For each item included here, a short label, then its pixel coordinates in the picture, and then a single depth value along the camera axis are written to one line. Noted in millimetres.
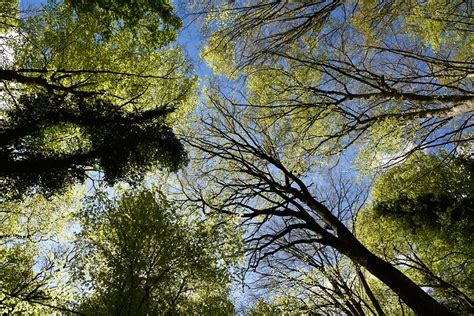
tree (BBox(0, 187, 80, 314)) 10207
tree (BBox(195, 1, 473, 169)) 5672
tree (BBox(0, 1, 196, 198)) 7523
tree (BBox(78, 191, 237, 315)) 5918
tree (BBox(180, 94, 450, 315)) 5211
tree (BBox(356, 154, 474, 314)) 10359
